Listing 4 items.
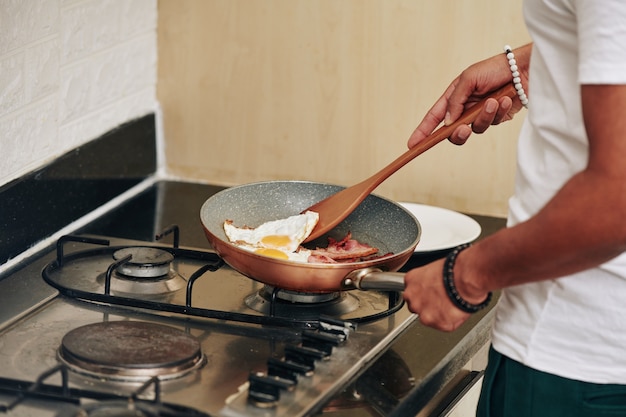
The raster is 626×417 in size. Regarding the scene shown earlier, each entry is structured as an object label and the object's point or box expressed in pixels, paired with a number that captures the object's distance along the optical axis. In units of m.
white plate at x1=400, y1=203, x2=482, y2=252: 2.06
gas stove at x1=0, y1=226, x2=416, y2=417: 1.59
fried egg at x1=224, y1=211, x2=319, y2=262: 1.86
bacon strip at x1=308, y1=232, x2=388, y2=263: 1.84
